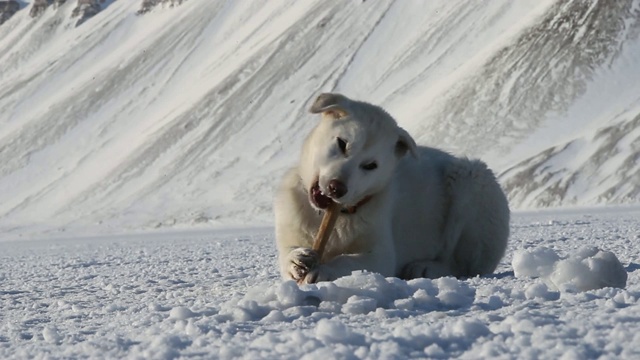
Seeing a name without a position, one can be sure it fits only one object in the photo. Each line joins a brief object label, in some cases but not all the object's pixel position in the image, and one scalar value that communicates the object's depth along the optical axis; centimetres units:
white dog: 1265
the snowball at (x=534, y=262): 1213
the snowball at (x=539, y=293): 1011
